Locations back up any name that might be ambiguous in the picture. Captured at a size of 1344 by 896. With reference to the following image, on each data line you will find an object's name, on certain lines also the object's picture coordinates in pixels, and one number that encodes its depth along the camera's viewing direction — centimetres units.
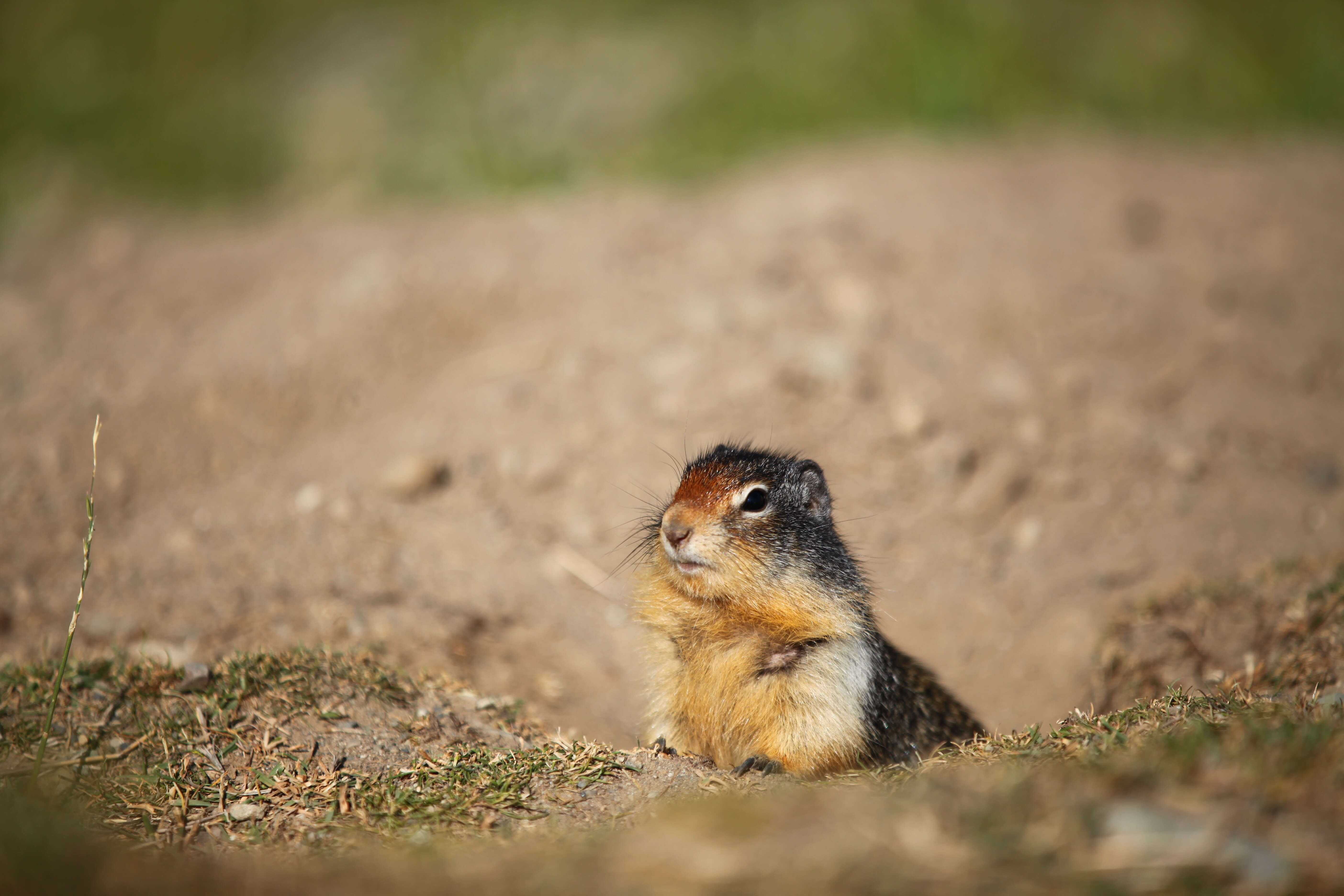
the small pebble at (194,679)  606
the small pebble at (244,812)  507
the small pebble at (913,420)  1059
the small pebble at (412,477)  980
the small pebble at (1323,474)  1041
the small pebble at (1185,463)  1043
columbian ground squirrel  595
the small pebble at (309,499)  950
